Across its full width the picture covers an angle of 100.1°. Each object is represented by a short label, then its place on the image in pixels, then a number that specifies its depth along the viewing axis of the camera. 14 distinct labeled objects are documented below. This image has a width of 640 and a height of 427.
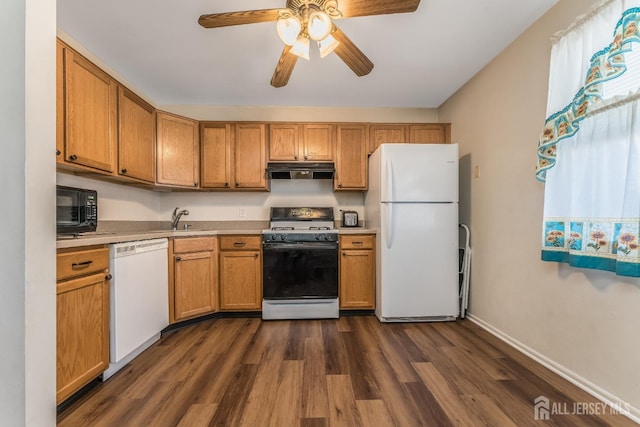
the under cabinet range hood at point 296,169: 3.04
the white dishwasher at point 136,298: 1.74
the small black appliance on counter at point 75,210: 1.65
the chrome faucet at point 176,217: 3.07
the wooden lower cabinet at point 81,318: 1.39
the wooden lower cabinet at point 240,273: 2.76
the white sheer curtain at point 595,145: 1.27
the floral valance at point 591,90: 1.25
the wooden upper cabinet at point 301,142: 3.12
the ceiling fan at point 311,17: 1.43
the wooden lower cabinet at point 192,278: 2.46
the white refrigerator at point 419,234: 2.57
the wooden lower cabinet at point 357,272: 2.79
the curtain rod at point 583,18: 1.41
